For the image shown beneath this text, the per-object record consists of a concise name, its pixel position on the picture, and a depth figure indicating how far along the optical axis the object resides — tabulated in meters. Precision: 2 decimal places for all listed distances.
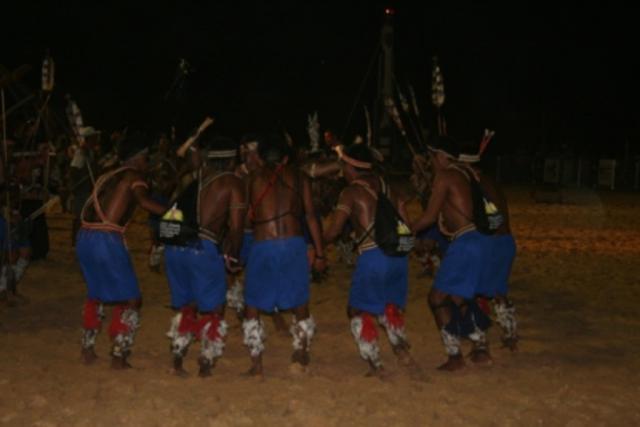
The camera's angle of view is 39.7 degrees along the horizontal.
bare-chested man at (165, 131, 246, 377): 7.09
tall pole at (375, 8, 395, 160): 23.69
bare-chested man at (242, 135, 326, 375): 7.17
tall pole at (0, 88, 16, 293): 9.51
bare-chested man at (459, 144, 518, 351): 7.93
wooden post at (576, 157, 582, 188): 40.86
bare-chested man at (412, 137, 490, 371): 7.48
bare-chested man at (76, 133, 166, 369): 7.34
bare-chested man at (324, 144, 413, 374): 7.20
